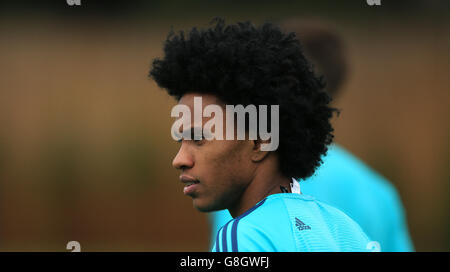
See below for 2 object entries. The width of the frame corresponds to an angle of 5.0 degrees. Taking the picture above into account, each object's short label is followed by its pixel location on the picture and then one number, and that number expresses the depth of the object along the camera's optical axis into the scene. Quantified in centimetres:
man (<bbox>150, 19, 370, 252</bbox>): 719
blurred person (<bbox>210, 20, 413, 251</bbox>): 770
